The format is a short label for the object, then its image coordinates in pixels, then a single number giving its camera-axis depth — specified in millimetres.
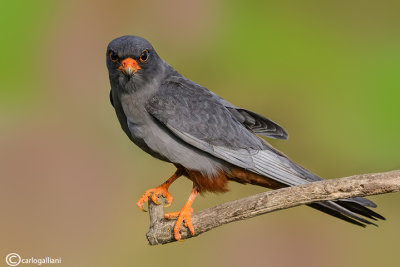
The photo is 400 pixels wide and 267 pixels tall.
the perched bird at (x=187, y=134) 9562
